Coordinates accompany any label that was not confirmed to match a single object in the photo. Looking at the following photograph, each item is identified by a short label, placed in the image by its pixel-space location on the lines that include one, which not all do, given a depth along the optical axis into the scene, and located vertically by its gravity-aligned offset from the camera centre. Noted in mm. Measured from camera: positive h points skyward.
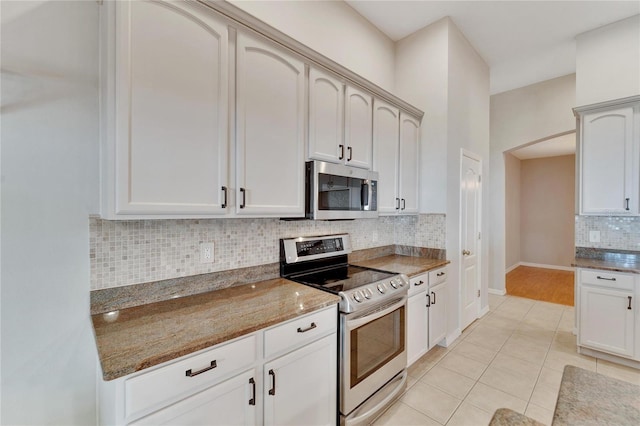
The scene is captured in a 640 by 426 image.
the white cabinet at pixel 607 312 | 2533 -938
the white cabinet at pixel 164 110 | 1185 +472
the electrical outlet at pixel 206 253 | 1733 -261
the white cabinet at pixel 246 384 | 1004 -743
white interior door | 3299 -288
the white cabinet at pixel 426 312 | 2385 -928
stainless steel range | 1716 -738
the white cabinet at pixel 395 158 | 2600 +542
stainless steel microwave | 1937 +154
